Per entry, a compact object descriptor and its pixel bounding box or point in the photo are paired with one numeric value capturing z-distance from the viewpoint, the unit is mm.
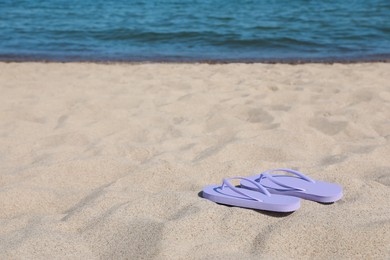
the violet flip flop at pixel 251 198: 1797
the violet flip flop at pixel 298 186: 1906
